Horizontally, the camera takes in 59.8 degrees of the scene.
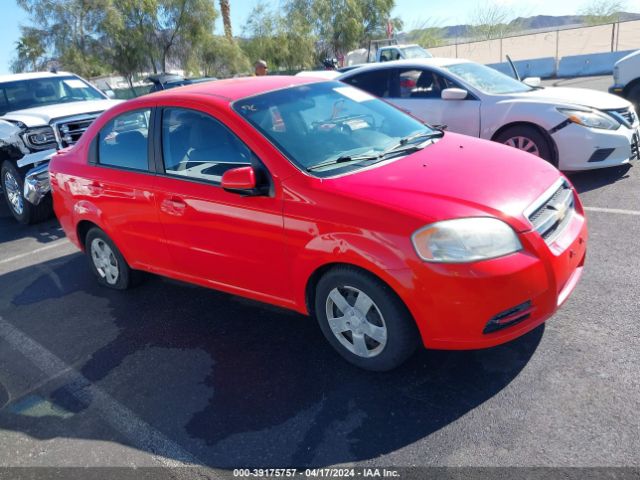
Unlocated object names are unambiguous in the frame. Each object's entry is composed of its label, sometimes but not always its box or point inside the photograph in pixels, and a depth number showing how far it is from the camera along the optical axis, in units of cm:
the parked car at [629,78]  870
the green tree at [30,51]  3109
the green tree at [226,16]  3634
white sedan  616
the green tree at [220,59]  3397
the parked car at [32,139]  727
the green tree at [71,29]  3009
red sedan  285
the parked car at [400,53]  1748
